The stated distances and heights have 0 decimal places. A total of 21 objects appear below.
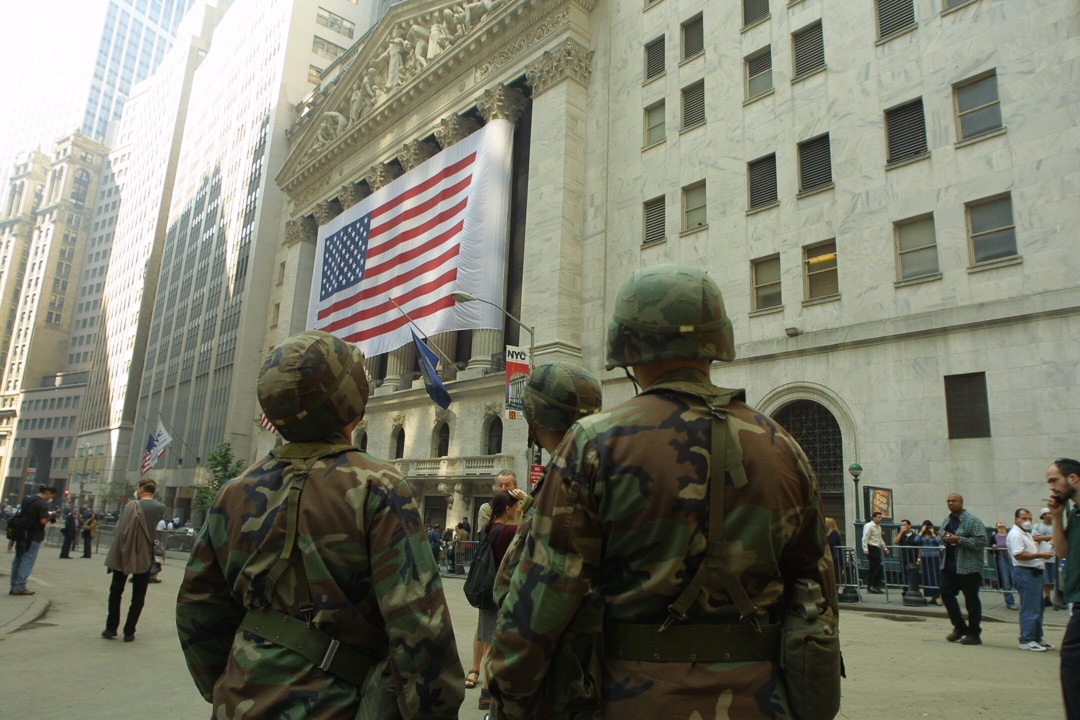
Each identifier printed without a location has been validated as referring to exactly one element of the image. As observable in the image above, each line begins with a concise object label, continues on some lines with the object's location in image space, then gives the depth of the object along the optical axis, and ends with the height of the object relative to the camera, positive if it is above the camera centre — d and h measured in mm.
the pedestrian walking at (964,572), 9430 -630
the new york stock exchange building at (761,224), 17688 +9481
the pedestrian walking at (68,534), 25750 -1497
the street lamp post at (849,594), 14719 -1491
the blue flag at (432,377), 24891 +4275
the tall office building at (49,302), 118000 +32766
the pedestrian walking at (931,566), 14329 -873
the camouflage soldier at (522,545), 2248 -239
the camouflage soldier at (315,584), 2514 -300
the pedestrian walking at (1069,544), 4285 -122
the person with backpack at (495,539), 5840 -259
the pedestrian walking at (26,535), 12938 -781
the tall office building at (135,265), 84188 +30562
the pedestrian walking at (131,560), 8992 -807
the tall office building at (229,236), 56656 +23328
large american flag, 30422 +11419
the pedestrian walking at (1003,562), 13977 -749
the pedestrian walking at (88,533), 26984 -1495
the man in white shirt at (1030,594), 8945 -832
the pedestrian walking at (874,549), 15891 -630
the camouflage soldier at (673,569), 2213 -175
